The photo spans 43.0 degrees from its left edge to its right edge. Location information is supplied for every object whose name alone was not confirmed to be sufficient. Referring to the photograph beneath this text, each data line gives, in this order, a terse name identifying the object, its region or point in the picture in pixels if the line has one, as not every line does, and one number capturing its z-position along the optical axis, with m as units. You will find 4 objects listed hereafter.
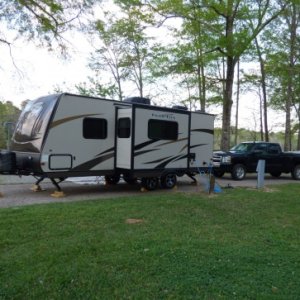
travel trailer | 10.15
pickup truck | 16.00
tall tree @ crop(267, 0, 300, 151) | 20.50
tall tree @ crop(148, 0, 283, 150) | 18.23
